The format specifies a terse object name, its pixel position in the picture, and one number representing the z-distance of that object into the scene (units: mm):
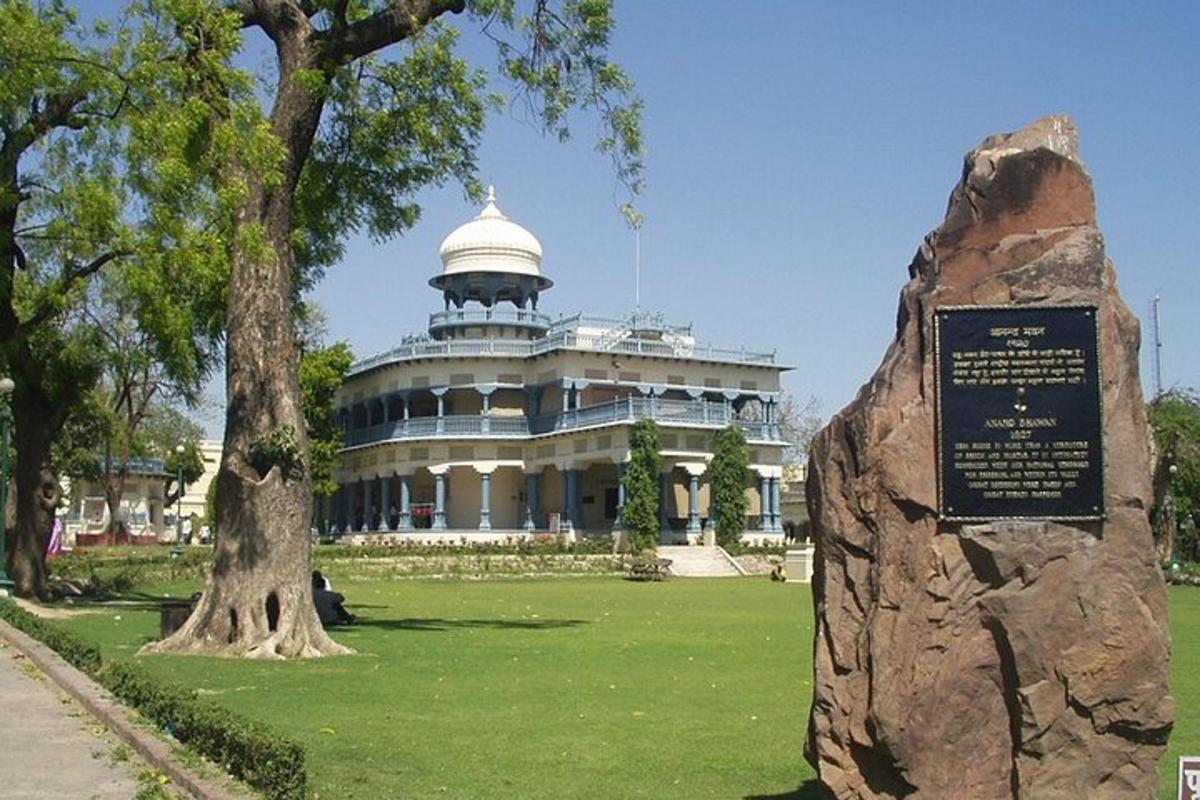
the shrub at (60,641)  13227
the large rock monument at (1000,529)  6746
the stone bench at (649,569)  40625
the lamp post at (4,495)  24359
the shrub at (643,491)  50125
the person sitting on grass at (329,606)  20609
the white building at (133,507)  72500
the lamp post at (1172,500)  38766
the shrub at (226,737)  7148
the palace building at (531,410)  55219
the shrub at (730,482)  50875
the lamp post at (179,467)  59788
